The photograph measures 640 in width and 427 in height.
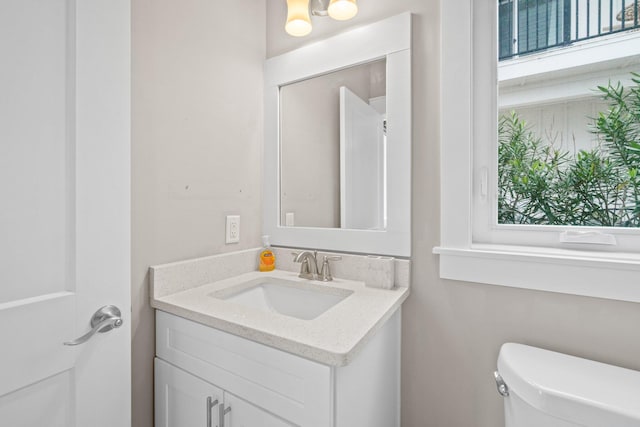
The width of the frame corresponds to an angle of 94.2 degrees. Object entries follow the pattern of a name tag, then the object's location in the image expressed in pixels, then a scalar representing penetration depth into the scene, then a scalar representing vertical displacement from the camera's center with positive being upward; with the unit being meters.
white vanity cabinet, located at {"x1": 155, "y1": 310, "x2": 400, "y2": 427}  0.71 -0.48
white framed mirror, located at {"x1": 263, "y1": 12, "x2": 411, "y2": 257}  1.15 +0.31
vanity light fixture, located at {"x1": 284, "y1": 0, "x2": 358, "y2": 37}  1.19 +0.82
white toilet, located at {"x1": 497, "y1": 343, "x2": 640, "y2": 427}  0.64 -0.41
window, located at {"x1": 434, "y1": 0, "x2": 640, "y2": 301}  0.92 +0.38
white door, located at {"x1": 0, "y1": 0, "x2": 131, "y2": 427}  0.62 +0.01
